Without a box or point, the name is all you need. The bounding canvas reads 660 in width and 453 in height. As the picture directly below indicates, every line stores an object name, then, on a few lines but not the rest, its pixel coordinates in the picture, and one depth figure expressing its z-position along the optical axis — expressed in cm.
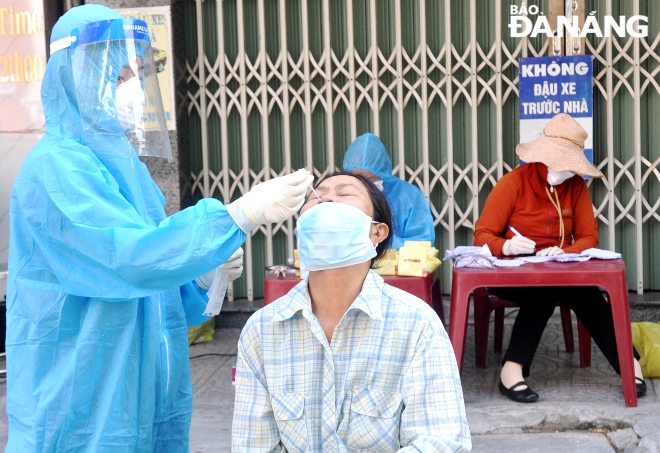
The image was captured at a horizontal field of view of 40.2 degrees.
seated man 218
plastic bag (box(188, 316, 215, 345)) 586
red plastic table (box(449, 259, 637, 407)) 420
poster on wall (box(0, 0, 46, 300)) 598
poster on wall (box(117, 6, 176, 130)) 588
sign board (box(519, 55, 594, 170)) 574
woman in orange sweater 454
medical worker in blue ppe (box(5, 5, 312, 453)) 224
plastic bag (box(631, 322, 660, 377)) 475
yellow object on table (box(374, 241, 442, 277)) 434
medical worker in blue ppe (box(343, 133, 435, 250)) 518
